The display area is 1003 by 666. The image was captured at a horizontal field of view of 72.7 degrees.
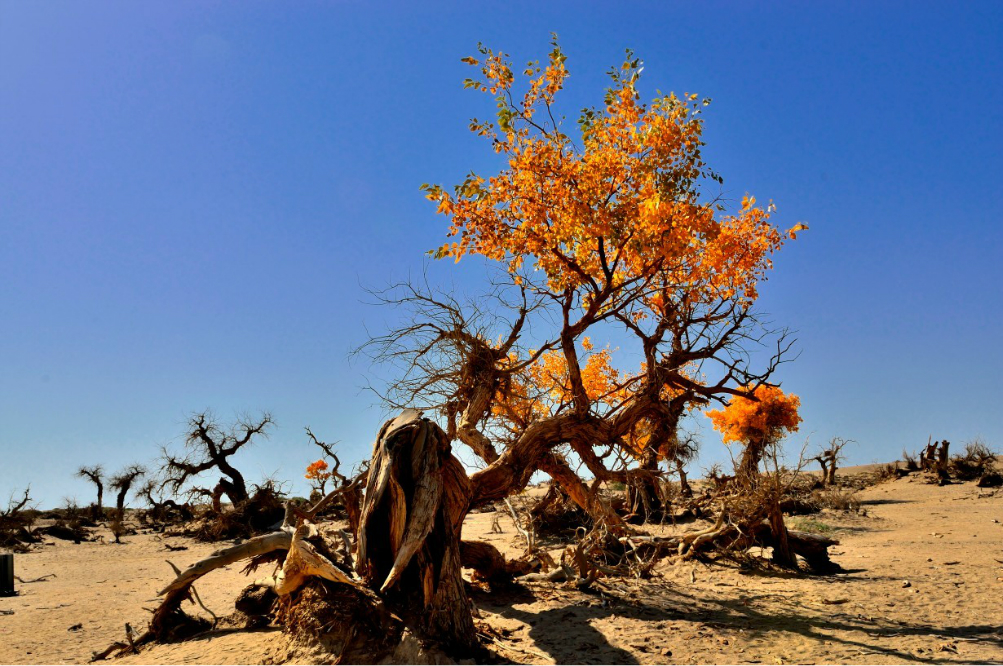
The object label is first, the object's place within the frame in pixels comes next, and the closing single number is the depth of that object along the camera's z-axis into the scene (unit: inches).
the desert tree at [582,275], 456.8
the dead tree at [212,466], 1148.5
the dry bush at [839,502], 976.3
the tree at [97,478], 1456.7
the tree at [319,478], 1018.0
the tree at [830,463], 1237.5
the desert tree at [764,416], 1254.9
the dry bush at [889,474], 1348.4
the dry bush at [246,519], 1036.5
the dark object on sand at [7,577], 601.0
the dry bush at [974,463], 1213.8
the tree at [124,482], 1348.4
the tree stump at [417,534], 323.9
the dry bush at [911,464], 1358.3
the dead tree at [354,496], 480.0
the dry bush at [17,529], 941.2
